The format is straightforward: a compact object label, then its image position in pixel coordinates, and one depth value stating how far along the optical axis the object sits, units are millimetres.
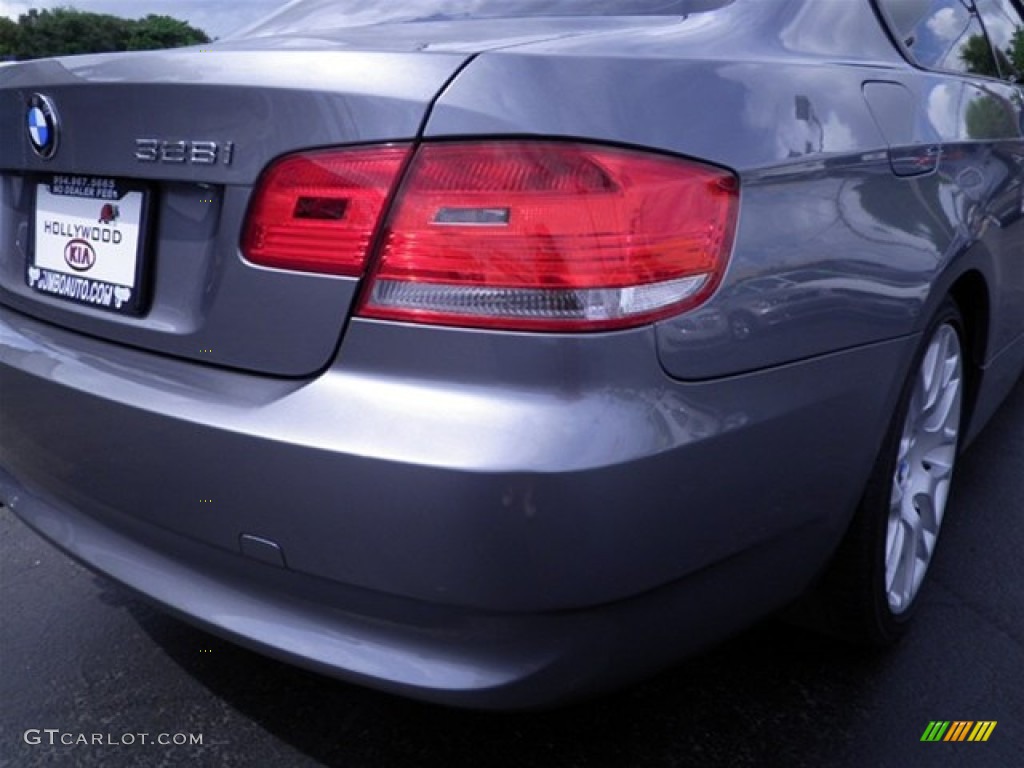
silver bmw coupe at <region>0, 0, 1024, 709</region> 1404
